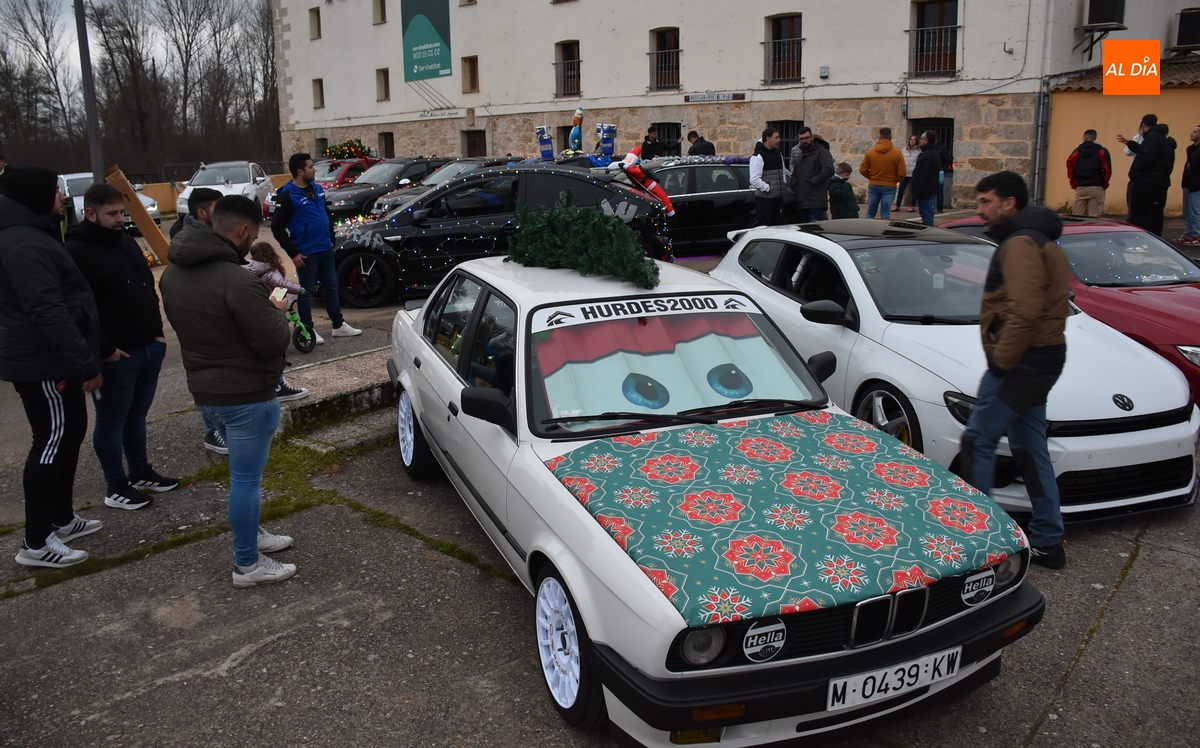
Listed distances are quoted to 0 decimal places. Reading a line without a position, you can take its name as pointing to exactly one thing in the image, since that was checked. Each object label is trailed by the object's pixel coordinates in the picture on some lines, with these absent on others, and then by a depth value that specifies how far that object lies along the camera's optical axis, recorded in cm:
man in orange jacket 1384
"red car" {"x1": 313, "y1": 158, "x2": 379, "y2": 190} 2284
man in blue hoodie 797
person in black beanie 416
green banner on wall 3203
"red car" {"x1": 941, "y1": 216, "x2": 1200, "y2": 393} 616
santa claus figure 1161
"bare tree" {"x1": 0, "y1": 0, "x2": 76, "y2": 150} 4669
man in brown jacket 404
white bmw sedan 276
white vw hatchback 461
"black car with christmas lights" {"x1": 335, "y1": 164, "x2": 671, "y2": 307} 1074
